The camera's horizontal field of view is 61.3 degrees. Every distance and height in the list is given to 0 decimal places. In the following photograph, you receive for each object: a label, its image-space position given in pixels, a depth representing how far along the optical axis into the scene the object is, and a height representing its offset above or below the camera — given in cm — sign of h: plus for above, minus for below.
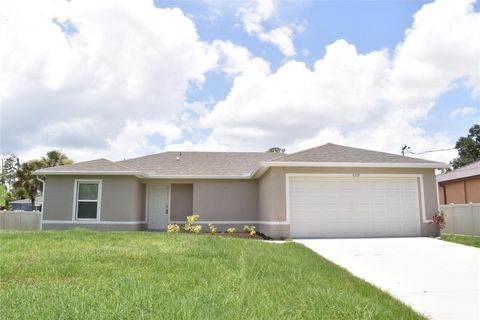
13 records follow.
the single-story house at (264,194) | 1545 +77
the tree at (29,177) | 3503 +303
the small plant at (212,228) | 1728 -72
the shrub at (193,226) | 1720 -62
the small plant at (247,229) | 1753 -77
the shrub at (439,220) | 1526 -35
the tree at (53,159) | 3531 +464
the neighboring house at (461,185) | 2351 +159
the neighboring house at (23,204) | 3942 +80
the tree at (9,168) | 5118 +568
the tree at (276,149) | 5447 +833
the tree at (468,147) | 4828 +756
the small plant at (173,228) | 1720 -69
